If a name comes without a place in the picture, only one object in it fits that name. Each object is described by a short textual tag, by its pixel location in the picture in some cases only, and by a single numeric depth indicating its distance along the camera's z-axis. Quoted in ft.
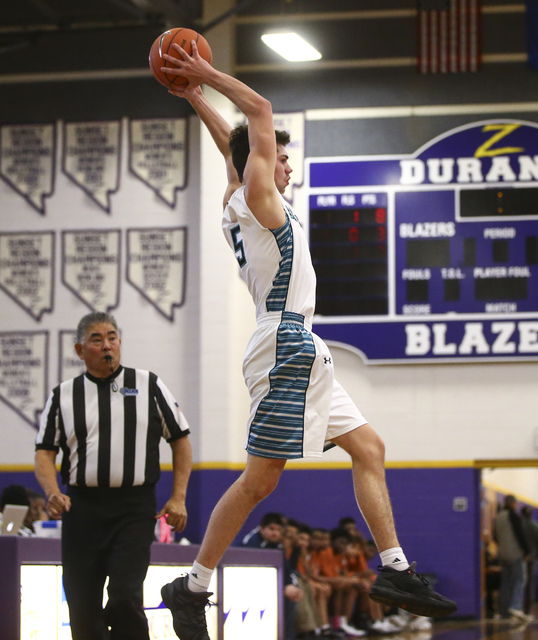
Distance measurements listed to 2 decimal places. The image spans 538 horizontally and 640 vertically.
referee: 24.74
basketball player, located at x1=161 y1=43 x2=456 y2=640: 19.95
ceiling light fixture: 60.64
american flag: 68.92
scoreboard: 65.71
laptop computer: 36.10
